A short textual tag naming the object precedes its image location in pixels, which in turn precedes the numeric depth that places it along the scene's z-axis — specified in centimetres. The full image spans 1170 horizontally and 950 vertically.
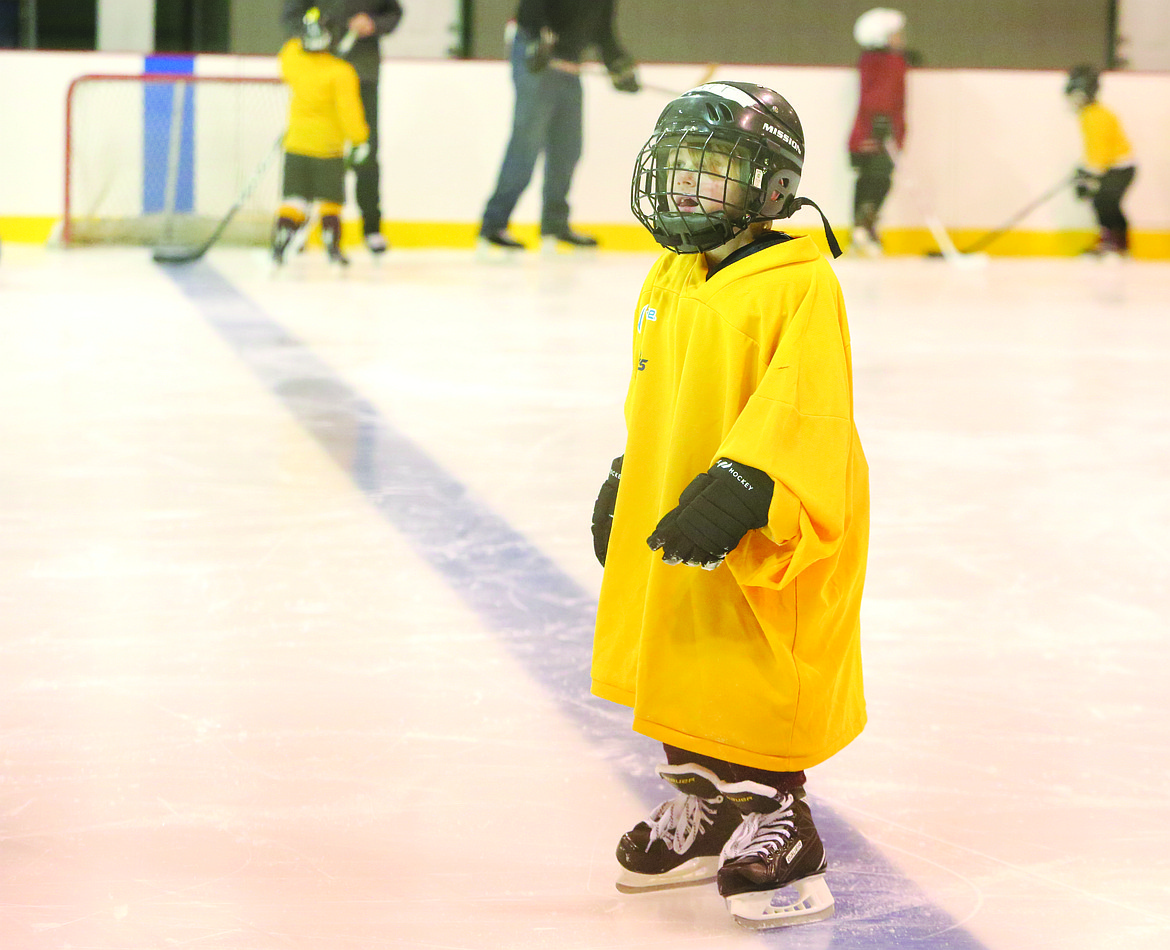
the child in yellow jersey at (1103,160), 1711
